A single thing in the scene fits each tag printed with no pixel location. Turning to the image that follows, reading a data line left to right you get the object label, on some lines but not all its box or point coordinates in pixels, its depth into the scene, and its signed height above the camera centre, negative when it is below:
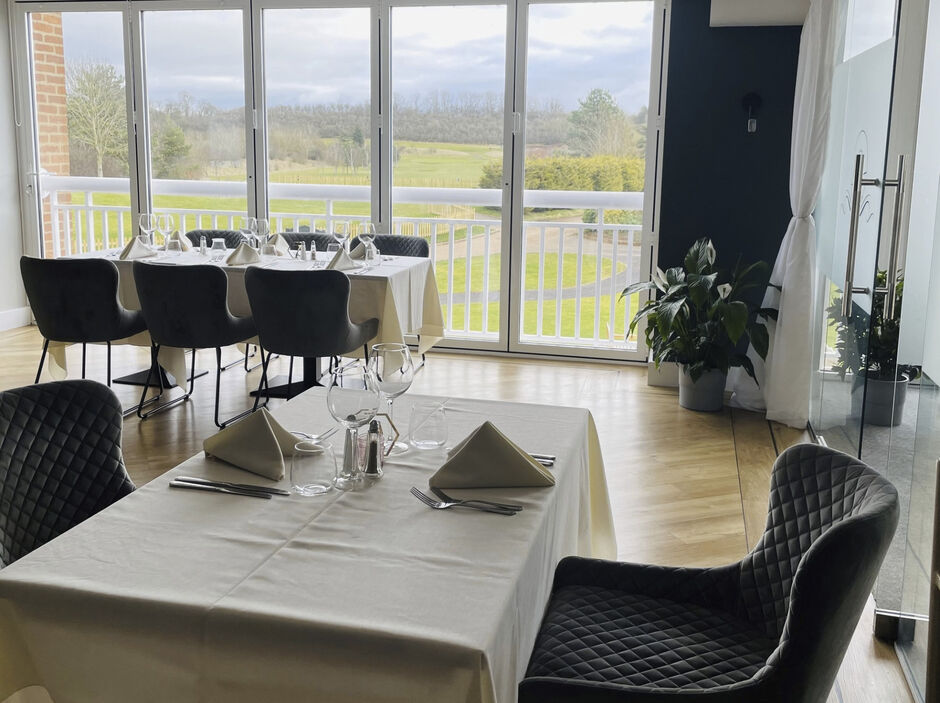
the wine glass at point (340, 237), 5.14 -0.28
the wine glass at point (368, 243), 5.16 -0.30
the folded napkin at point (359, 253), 5.19 -0.36
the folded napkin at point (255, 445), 1.93 -0.54
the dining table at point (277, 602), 1.34 -0.61
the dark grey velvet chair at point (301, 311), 4.48 -0.59
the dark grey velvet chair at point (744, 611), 1.50 -0.79
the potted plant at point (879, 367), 2.71 -0.50
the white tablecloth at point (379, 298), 4.82 -0.58
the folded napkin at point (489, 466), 1.88 -0.55
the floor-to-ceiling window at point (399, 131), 6.16 +0.37
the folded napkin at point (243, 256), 5.06 -0.38
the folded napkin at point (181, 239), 5.50 -0.33
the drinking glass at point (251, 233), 5.44 -0.29
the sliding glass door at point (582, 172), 6.07 +0.12
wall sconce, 5.43 +0.51
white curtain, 4.59 -0.26
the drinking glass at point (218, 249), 5.32 -0.38
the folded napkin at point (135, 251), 5.16 -0.38
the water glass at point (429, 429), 2.10 -0.53
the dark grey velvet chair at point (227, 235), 5.91 -0.33
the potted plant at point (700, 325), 4.98 -0.68
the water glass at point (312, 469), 1.84 -0.55
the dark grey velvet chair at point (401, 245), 5.72 -0.35
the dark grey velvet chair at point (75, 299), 4.60 -0.58
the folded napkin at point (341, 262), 4.89 -0.39
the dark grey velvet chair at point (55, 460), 2.00 -0.60
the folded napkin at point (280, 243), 5.42 -0.34
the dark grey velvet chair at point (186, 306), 4.51 -0.59
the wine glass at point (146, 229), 5.34 -0.27
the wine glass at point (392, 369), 2.10 -0.40
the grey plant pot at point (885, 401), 2.68 -0.59
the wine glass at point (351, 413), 1.90 -0.46
